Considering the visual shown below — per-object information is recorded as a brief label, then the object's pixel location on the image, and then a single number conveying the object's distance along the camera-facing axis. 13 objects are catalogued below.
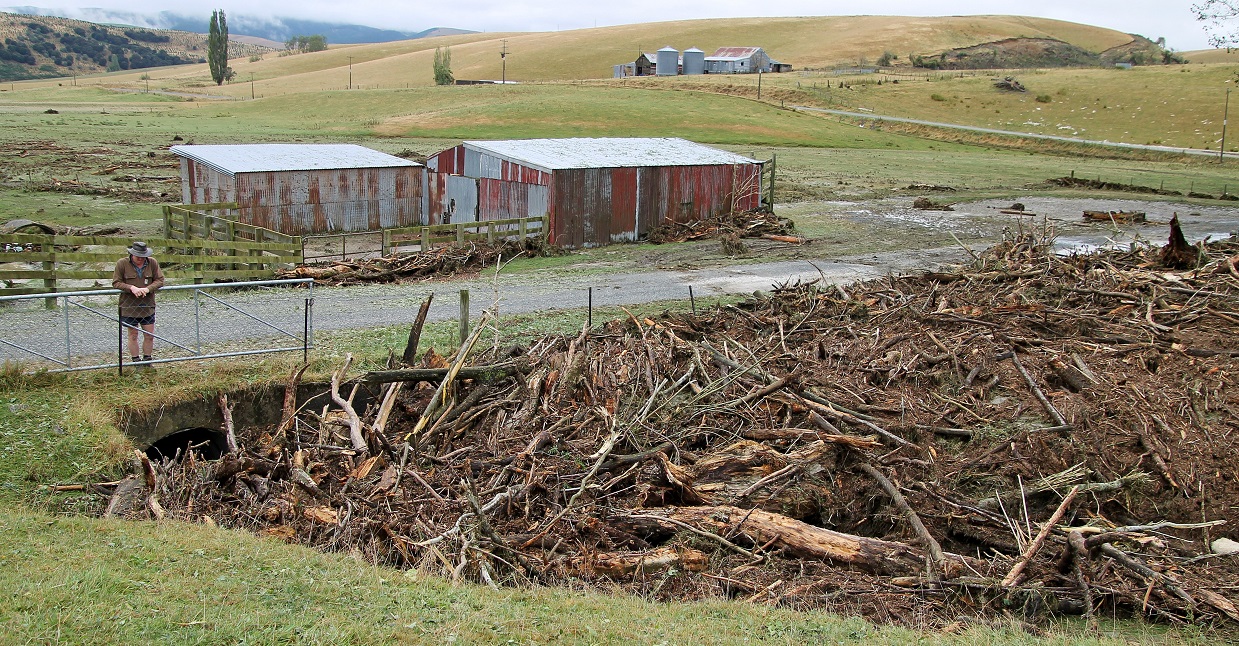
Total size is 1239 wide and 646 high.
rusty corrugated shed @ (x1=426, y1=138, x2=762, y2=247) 27.88
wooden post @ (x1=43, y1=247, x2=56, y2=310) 17.52
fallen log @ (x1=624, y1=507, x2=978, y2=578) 9.01
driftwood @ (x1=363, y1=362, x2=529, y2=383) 12.82
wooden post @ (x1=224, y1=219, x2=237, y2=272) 24.48
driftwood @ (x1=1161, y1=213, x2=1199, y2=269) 18.17
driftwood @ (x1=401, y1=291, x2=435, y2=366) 13.61
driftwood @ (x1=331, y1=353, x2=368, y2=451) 11.56
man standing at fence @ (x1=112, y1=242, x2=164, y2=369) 12.89
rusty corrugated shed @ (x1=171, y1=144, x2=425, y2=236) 28.98
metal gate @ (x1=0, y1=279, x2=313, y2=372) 13.01
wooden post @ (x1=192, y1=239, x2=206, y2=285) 19.67
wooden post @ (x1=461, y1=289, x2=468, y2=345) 13.95
